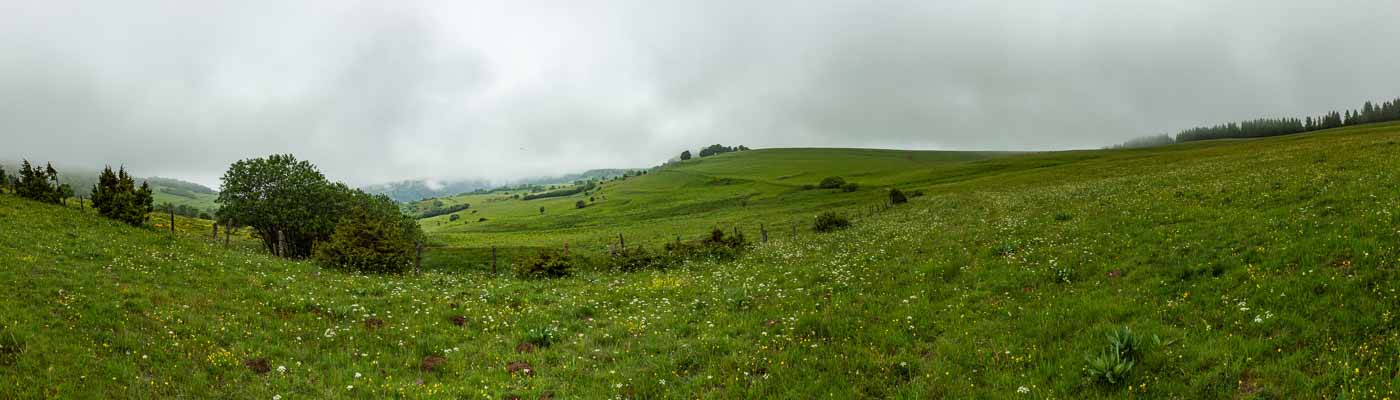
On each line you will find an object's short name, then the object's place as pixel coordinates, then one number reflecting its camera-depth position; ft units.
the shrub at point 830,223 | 146.51
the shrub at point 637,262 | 91.68
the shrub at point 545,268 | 81.15
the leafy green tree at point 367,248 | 82.74
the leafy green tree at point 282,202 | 136.46
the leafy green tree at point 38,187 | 111.45
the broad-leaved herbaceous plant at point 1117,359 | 25.32
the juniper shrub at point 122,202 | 96.17
